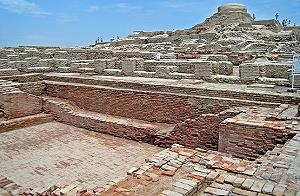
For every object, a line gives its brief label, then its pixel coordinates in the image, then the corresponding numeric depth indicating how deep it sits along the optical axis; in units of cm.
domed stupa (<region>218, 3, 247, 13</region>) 4346
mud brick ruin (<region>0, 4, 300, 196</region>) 454
